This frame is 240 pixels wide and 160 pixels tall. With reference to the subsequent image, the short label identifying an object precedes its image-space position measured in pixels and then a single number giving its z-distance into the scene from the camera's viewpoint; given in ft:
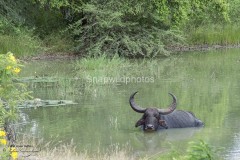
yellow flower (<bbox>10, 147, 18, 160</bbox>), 40.05
